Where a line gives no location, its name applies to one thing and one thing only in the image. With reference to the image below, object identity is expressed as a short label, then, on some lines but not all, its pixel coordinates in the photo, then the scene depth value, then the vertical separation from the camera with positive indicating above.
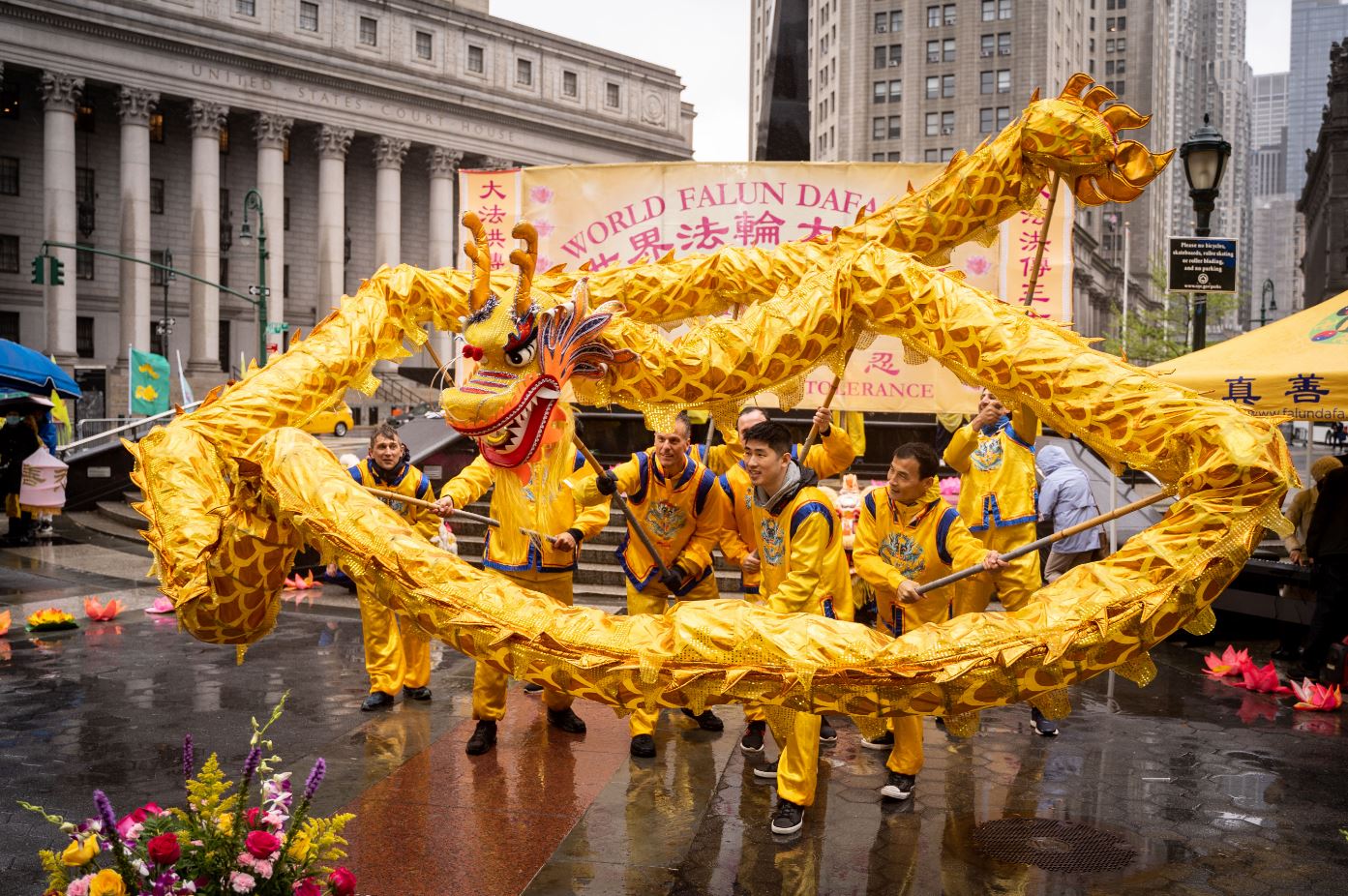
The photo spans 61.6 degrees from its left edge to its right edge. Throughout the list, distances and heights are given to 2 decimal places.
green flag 23.84 +0.45
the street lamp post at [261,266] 28.18 +3.55
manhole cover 5.15 -2.08
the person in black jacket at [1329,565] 8.91 -1.24
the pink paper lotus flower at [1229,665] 9.09 -2.08
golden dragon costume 3.33 -0.12
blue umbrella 14.95 +0.39
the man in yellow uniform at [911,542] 6.44 -0.79
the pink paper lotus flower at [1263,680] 8.70 -2.10
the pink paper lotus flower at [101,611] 10.80 -2.01
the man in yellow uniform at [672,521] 7.09 -0.74
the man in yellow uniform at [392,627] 7.73 -1.54
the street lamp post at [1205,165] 11.07 +2.39
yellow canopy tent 8.24 +0.32
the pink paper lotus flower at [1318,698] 8.07 -2.07
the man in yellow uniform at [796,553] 5.53 -0.76
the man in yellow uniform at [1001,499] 7.38 -0.64
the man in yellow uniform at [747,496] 6.89 -0.60
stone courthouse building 46.45 +12.12
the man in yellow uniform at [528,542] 6.49 -0.81
